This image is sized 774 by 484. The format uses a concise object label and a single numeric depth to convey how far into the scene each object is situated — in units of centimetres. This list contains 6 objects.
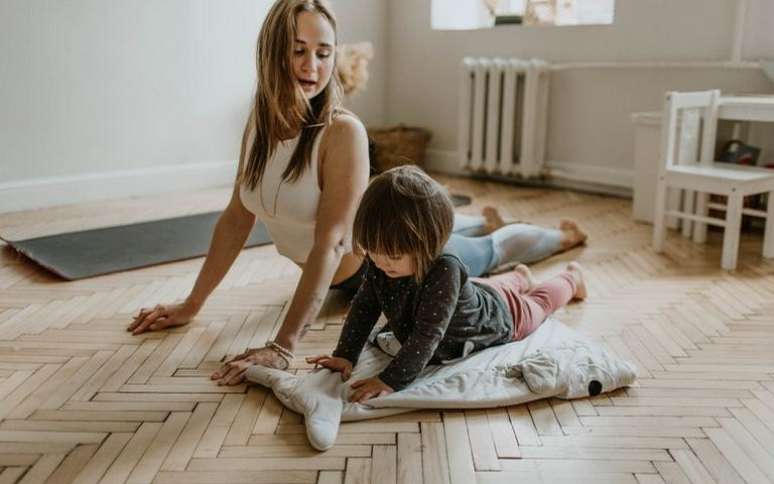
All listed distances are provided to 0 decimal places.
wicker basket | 443
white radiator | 413
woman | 175
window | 404
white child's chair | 269
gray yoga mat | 266
